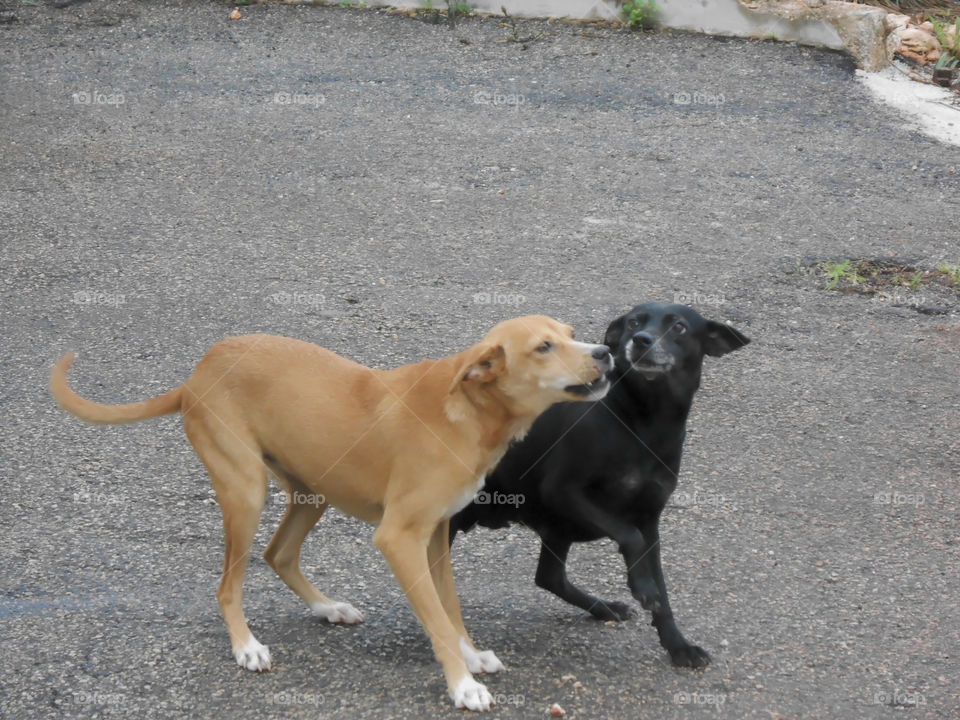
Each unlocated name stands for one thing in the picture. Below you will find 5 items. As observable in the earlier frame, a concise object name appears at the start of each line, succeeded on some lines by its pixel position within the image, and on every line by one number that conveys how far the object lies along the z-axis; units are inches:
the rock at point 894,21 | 427.5
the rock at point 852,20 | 425.4
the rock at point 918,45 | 427.2
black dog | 160.4
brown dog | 149.0
